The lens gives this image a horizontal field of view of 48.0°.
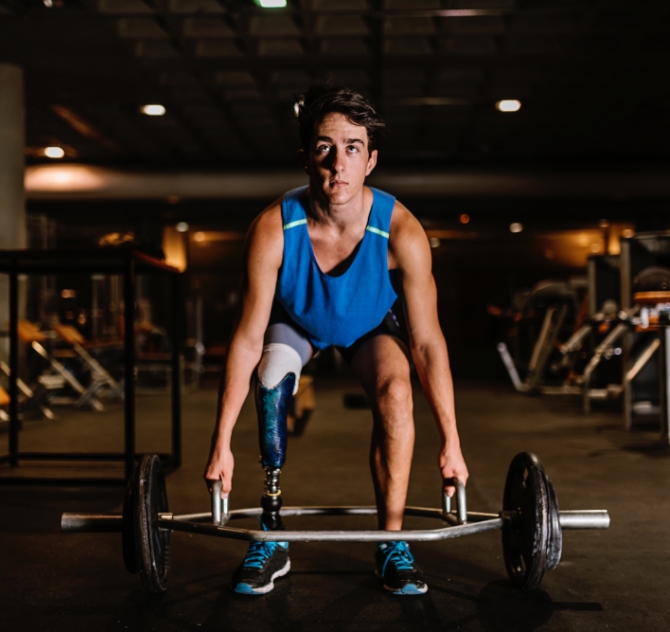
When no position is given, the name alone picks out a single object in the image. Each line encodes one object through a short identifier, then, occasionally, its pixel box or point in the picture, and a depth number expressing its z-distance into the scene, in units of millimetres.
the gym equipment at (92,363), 6109
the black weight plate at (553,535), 1594
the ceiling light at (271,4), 4863
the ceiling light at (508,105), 7055
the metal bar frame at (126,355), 2865
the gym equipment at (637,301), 4617
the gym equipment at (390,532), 1544
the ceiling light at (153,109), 7064
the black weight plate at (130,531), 1632
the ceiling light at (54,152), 8641
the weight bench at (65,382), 5551
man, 1714
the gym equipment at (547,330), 7065
